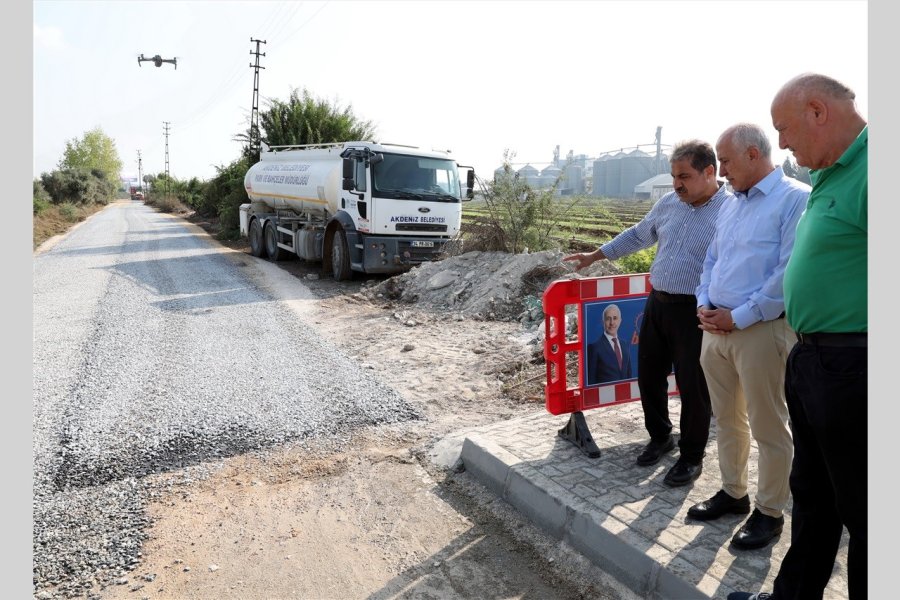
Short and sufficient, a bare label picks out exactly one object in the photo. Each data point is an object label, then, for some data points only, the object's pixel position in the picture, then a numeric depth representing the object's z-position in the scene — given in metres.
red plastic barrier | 4.48
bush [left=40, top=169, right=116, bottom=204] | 58.38
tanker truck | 13.10
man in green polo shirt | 2.14
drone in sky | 27.17
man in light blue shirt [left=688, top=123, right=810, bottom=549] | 3.01
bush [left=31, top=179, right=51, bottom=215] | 37.00
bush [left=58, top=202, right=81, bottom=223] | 39.12
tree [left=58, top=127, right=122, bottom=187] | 90.88
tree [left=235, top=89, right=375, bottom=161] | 27.02
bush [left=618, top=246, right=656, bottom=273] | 9.95
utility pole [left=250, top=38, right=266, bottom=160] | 31.55
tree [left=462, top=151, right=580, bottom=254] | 12.59
